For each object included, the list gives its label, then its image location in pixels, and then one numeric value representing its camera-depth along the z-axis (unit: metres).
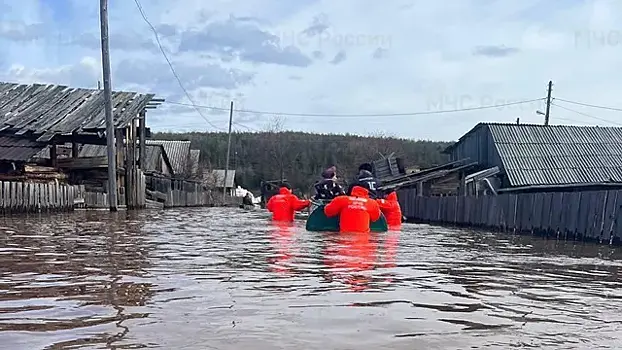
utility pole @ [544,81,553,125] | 48.38
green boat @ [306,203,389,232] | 15.55
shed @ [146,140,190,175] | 63.63
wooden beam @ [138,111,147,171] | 36.18
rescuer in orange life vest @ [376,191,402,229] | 19.66
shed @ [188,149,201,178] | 64.56
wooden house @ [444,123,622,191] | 29.59
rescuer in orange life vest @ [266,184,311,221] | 21.61
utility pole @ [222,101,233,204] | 57.03
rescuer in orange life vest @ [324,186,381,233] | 15.16
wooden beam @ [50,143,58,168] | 29.98
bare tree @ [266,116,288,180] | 77.16
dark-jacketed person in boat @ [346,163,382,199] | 17.19
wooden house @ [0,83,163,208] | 27.38
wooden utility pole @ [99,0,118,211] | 24.86
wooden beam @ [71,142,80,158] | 31.34
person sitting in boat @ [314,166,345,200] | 18.08
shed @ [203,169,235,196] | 70.12
